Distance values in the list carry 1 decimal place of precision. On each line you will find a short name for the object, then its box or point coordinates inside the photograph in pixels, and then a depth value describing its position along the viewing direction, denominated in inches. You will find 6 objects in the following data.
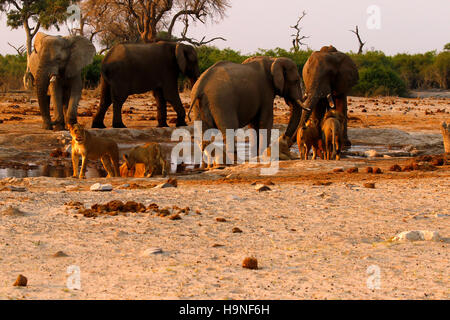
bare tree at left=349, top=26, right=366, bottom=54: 2072.6
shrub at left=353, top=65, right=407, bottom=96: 1435.8
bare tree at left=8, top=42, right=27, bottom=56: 1732.0
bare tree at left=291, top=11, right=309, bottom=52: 2150.6
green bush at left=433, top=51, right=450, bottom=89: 1787.6
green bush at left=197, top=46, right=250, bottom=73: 1467.8
